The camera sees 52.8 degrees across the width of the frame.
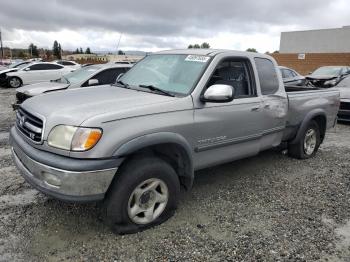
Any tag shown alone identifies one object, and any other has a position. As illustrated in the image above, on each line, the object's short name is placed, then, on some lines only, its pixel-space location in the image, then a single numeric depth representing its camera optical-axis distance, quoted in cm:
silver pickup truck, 305
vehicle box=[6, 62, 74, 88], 1786
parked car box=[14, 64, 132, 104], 876
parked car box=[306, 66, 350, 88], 1395
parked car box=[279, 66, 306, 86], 1388
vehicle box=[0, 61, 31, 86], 1825
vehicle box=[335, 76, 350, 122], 941
